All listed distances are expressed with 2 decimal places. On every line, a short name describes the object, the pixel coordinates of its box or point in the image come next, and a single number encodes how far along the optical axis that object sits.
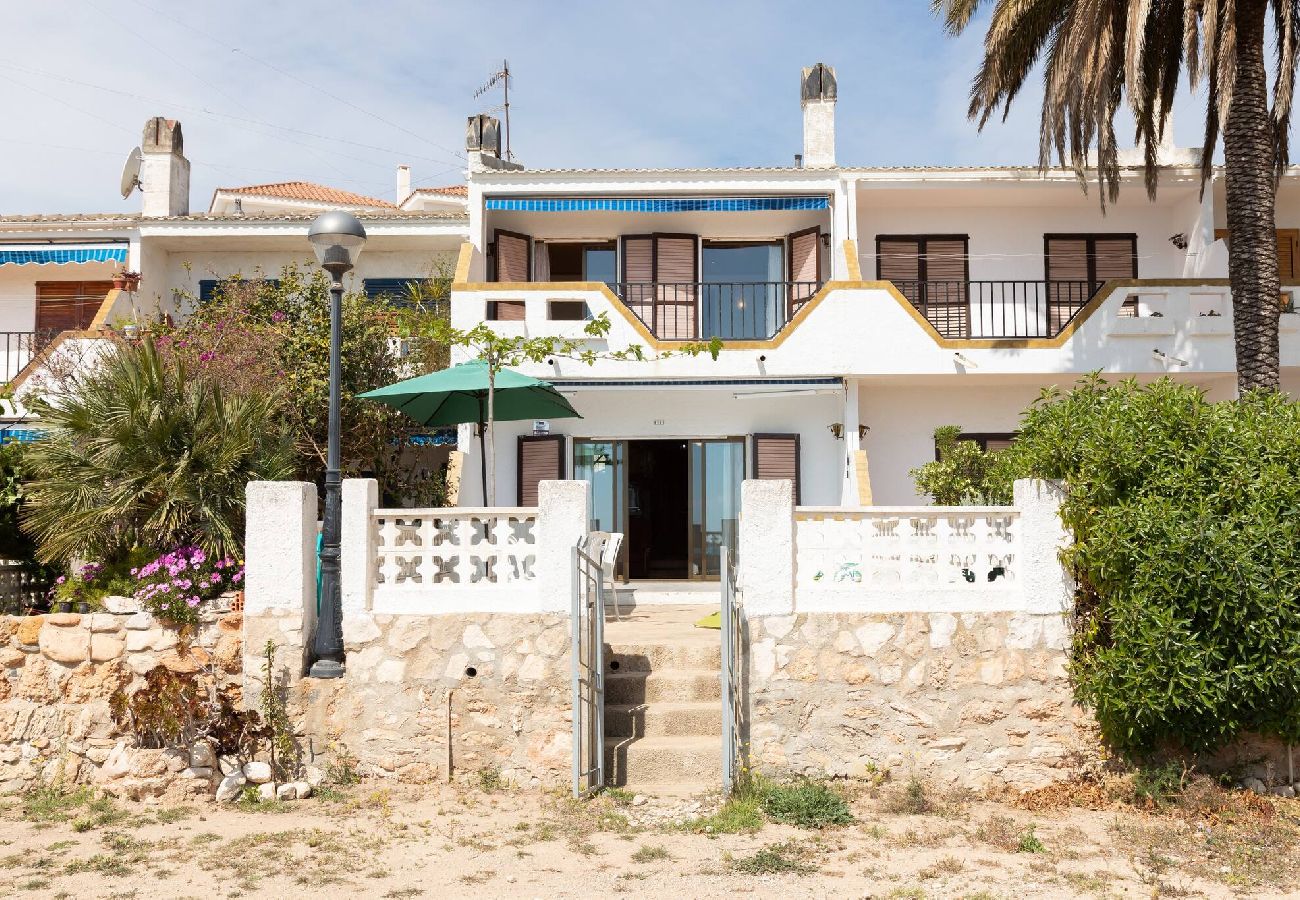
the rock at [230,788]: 8.23
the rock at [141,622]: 8.75
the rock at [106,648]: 8.75
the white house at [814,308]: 15.23
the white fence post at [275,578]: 8.60
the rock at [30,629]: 8.75
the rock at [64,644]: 8.73
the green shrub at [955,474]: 12.66
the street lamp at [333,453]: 8.64
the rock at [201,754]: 8.30
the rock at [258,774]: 8.37
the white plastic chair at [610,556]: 11.55
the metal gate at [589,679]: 8.19
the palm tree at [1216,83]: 11.77
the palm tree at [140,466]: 9.10
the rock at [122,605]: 8.77
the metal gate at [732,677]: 8.03
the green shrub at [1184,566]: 7.68
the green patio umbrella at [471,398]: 11.20
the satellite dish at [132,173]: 19.22
